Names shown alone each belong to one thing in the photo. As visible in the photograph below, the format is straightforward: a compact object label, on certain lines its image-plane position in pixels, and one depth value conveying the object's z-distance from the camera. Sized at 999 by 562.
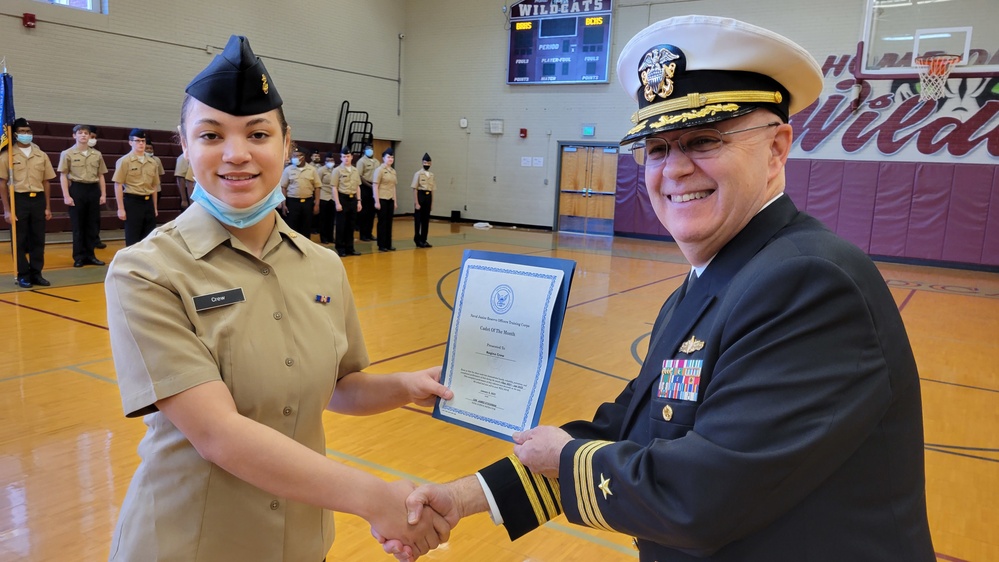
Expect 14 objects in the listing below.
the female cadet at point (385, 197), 12.62
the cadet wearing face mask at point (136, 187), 9.17
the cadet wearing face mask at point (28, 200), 8.04
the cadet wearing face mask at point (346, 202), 11.98
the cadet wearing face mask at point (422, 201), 13.33
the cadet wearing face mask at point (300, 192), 11.59
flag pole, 7.68
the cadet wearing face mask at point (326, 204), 13.08
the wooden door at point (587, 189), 17.08
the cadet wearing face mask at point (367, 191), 13.38
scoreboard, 16.53
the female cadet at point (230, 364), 1.29
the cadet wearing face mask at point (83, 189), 9.25
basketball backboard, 12.17
